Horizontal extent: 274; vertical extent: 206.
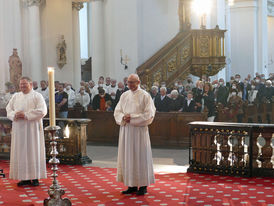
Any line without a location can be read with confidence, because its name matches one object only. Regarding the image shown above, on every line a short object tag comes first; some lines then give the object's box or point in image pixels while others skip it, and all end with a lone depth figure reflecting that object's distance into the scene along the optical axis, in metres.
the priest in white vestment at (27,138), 8.90
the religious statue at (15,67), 20.62
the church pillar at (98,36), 21.14
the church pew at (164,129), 13.80
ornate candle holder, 6.41
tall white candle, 5.81
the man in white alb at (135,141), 8.13
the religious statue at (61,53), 22.83
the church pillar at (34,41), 22.06
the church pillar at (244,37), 27.75
